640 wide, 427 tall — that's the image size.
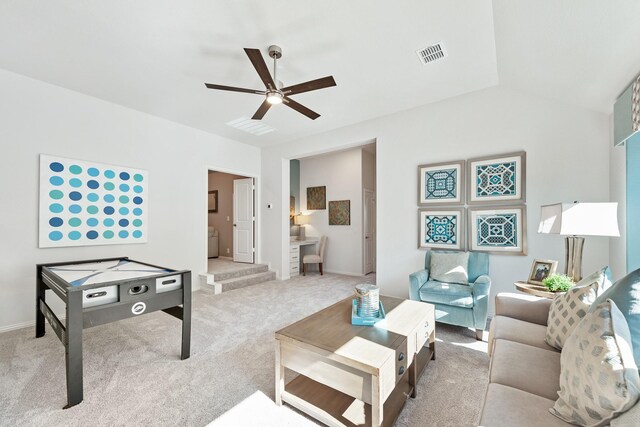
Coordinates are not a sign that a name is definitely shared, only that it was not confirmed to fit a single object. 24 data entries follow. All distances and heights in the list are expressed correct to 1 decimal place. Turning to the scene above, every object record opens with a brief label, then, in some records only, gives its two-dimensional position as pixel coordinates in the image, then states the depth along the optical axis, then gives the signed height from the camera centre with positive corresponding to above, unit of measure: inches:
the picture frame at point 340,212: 245.6 +0.5
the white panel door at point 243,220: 235.6 -6.3
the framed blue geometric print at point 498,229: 123.7 -8.3
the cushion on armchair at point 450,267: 122.6 -25.7
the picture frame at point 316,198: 260.2 +14.4
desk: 233.3 -38.7
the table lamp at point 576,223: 81.5 -3.6
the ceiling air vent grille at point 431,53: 102.4 +62.4
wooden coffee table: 56.9 -34.7
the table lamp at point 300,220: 268.7 -7.3
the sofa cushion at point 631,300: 40.7 -14.5
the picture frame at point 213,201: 303.7 +13.5
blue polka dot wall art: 127.9 +5.3
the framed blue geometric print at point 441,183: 139.4 +15.6
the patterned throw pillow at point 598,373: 34.6 -22.2
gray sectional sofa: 41.4 -31.9
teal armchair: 105.0 -34.1
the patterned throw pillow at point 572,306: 59.8 -21.8
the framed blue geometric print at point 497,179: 124.1 +15.9
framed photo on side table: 97.7 -21.6
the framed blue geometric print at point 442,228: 138.9 -8.6
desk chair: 236.4 -39.8
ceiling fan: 87.0 +45.3
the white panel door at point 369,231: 241.9 -17.4
